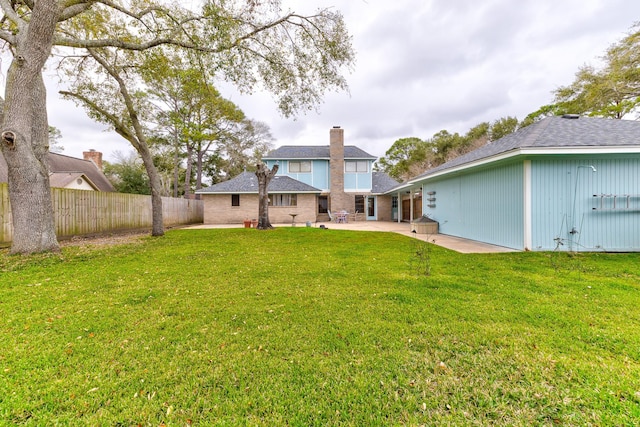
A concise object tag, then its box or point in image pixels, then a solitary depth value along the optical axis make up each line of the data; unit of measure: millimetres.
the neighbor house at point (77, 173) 15023
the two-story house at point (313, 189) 19156
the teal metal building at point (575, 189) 6594
